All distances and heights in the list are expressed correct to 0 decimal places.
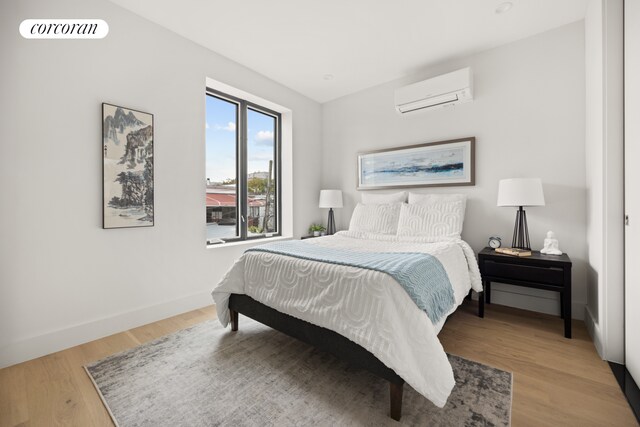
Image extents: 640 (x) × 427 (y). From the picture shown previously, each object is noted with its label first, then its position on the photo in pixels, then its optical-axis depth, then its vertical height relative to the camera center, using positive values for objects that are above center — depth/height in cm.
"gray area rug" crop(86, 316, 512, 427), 139 -102
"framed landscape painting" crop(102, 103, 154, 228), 228 +38
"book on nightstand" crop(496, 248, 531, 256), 243 -37
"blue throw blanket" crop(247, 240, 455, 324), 151 -34
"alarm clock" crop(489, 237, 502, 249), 275 -32
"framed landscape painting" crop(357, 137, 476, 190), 314 +55
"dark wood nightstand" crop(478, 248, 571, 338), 221 -53
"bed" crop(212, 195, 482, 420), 136 -56
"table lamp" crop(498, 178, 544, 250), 244 +14
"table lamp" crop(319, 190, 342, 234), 395 +17
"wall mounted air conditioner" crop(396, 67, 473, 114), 295 +131
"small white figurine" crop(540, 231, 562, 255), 247 -33
